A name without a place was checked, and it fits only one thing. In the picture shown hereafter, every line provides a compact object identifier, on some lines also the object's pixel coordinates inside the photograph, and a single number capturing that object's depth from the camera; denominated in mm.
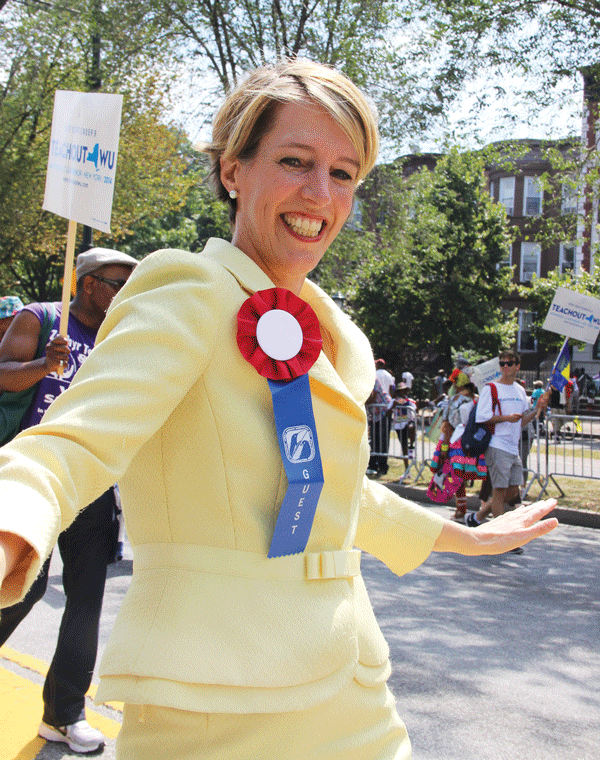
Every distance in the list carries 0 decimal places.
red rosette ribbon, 1312
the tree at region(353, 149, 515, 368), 34250
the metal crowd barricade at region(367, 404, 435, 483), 12883
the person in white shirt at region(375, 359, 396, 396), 13552
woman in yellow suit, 1141
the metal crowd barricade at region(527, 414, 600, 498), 10828
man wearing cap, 3250
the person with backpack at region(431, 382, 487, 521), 9383
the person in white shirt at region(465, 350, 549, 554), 8648
